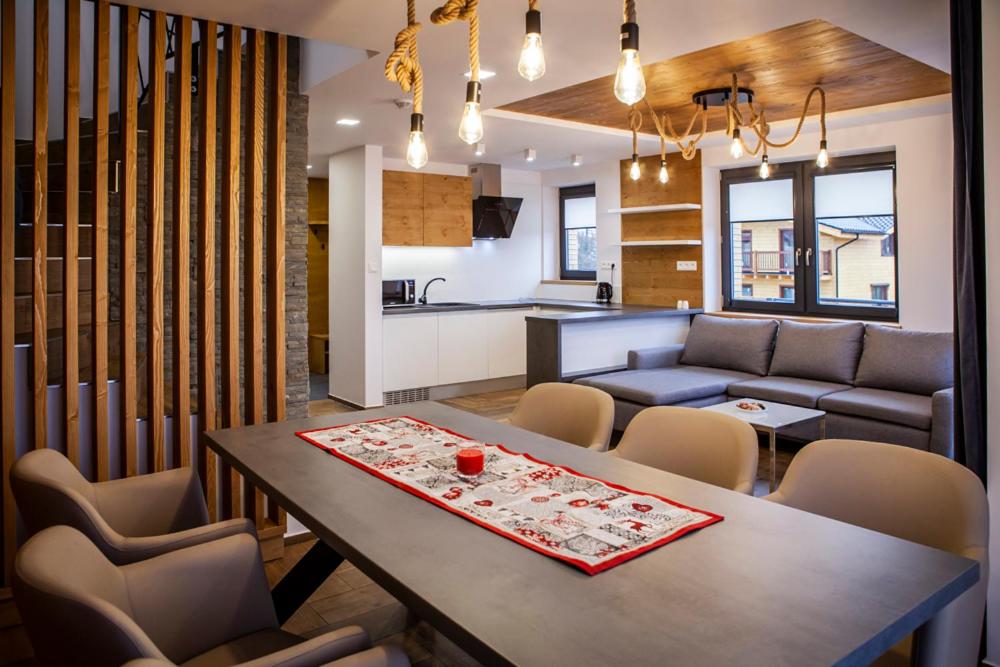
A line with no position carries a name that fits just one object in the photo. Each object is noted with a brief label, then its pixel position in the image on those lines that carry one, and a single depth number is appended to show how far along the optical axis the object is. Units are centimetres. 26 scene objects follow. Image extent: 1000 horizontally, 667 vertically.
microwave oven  724
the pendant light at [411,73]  203
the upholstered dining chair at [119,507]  185
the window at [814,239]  562
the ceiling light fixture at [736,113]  430
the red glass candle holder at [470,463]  201
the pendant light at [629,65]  163
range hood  750
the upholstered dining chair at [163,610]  121
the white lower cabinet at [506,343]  743
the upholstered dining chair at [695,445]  234
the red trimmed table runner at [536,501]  152
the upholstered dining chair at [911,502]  163
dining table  111
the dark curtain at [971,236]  240
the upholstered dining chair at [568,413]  286
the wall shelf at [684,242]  652
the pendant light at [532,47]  171
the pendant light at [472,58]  184
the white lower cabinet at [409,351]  665
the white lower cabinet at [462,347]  705
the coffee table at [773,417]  387
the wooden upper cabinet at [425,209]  696
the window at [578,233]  822
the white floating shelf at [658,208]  655
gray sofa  446
